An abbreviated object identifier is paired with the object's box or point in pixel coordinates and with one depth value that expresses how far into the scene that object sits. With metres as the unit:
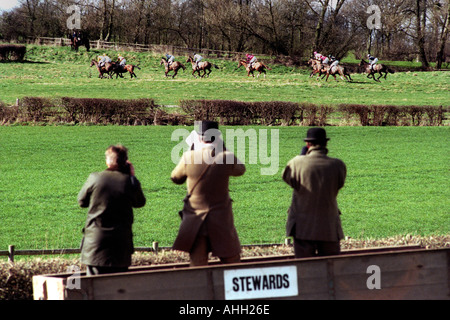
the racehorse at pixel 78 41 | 51.19
